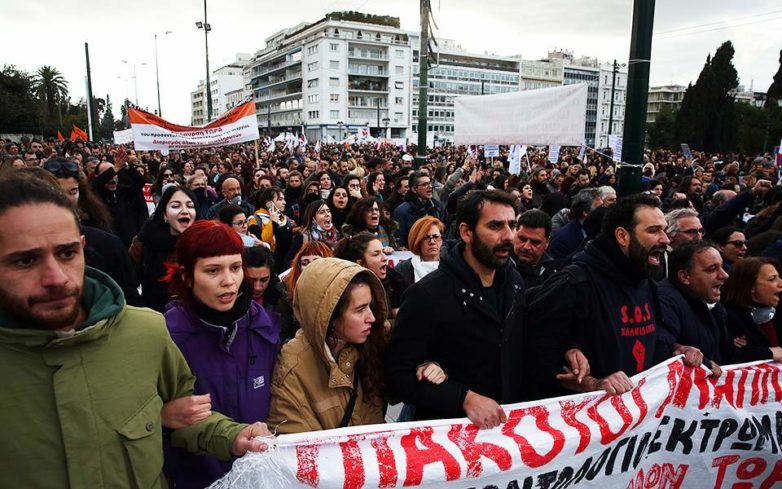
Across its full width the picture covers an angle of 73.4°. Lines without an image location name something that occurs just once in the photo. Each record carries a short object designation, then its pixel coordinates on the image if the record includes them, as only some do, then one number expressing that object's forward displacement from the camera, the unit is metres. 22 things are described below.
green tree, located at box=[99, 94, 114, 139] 90.81
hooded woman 2.30
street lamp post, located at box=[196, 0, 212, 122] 22.32
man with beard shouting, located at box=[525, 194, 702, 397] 2.75
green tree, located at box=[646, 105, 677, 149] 60.72
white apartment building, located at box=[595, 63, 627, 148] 117.62
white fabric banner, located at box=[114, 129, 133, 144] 18.01
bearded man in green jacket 1.42
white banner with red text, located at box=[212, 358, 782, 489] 2.14
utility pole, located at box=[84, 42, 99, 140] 25.48
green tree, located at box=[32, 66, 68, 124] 65.56
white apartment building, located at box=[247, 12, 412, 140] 85.06
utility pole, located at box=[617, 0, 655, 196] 4.48
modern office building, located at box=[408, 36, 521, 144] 97.12
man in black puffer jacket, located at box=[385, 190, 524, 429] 2.40
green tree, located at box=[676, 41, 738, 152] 54.41
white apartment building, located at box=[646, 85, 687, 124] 143.88
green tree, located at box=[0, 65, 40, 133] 43.47
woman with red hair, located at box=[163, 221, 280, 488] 2.20
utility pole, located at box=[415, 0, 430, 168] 11.65
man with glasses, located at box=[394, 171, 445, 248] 6.95
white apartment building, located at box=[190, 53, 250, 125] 125.81
